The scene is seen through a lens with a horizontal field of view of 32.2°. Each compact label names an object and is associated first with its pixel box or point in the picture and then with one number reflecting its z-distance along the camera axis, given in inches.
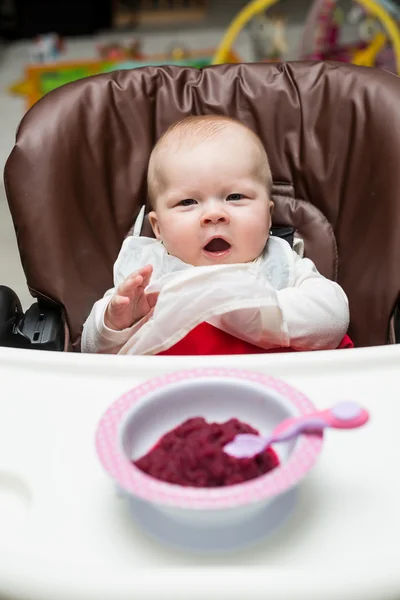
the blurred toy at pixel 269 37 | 133.4
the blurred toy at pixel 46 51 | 144.8
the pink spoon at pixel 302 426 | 20.6
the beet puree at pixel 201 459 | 20.9
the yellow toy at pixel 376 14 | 83.8
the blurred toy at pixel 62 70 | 127.3
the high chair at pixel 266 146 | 42.2
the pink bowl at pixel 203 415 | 19.0
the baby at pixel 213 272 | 36.1
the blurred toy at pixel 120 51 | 138.7
